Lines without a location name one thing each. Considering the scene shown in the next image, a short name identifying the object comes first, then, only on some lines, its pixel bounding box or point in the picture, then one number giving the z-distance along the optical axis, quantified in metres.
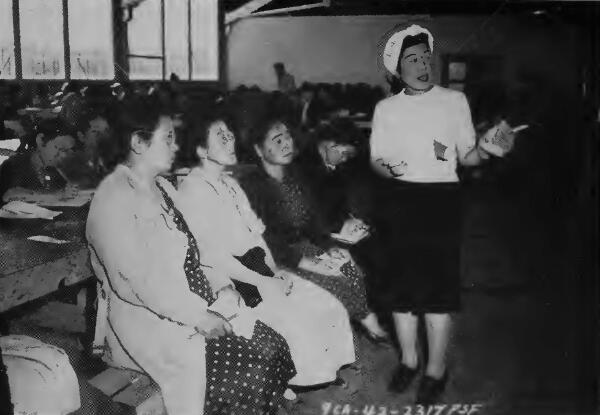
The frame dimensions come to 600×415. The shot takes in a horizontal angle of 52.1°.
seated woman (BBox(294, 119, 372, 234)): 2.59
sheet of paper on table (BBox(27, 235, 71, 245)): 2.43
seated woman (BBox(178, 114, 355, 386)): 2.54
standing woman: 2.62
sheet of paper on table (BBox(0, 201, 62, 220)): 2.50
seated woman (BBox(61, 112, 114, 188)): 2.46
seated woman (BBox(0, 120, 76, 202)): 2.50
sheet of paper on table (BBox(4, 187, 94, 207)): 2.51
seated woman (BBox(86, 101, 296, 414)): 2.46
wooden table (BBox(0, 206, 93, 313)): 2.24
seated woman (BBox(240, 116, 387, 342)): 2.58
